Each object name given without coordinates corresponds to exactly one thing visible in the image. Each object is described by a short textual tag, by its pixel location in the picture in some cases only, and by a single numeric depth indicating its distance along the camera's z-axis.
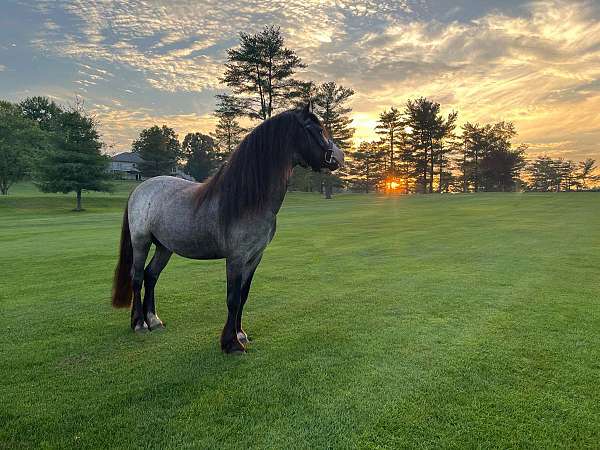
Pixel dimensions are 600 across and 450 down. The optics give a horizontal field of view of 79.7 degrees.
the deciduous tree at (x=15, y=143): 48.25
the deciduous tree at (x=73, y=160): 34.50
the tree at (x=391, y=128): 63.18
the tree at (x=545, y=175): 88.06
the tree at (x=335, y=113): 52.09
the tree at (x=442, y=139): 60.78
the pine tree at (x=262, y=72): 41.41
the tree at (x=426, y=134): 60.72
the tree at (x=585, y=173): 87.69
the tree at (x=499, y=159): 60.88
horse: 3.83
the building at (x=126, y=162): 91.32
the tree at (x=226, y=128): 42.33
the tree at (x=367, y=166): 66.75
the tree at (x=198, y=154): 83.00
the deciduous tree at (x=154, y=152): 62.03
